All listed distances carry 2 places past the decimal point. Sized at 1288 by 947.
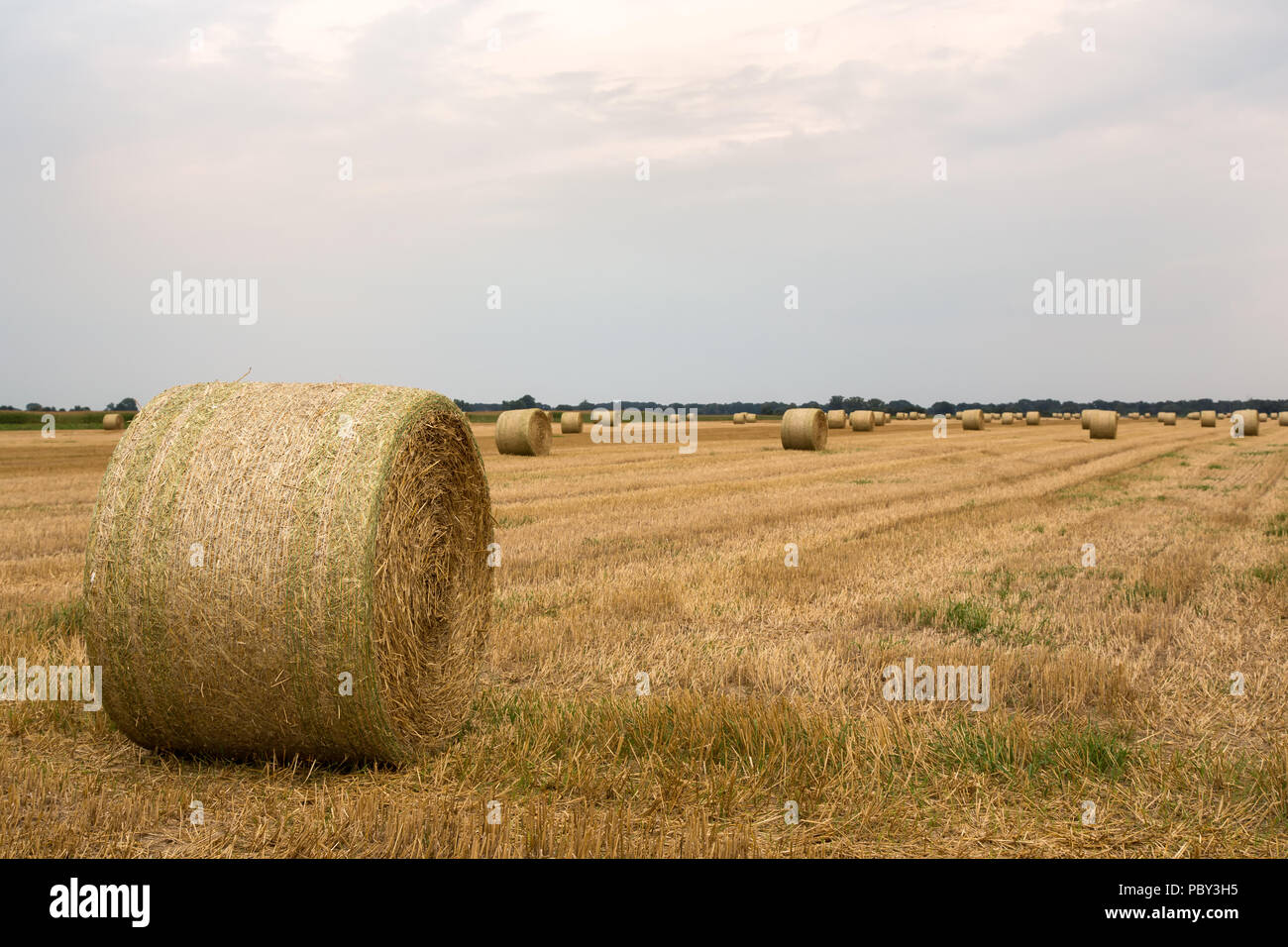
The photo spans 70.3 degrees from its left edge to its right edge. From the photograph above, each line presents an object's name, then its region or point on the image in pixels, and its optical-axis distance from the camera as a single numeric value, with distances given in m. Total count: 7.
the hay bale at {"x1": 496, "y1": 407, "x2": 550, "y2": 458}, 28.53
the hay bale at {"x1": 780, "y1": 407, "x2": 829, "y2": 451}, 30.88
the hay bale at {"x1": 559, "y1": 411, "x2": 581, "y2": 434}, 44.19
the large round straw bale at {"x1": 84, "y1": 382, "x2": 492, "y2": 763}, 4.79
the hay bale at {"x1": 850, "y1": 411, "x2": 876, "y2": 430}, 48.06
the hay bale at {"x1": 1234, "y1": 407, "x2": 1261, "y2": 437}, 46.44
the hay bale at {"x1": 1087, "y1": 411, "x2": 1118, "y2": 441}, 40.66
